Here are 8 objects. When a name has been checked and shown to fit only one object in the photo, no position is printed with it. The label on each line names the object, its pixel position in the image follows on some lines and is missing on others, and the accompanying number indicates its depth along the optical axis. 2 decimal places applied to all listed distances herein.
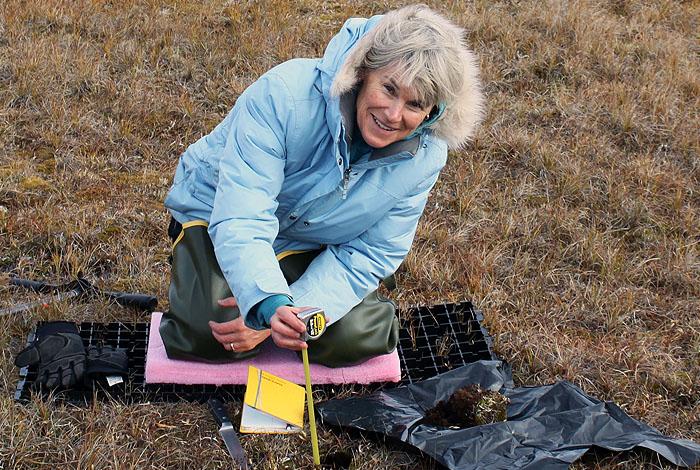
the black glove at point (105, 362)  3.15
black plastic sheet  2.84
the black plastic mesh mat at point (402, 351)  3.13
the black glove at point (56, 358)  3.08
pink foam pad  3.21
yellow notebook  3.00
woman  2.72
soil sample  2.98
